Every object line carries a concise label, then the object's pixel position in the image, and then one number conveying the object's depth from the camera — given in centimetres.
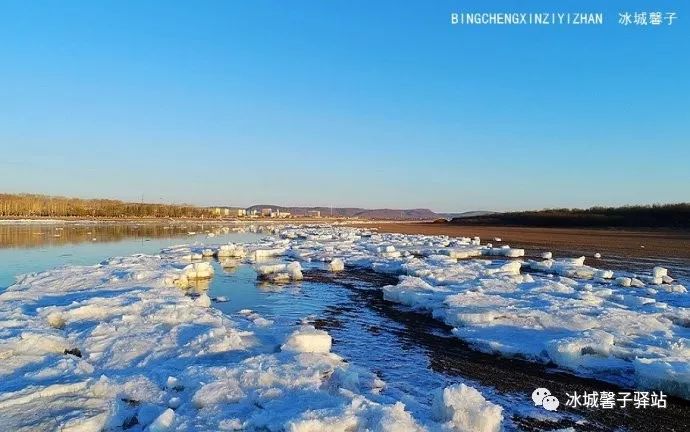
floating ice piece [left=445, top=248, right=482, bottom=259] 1886
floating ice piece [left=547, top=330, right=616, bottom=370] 581
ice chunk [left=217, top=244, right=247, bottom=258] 1847
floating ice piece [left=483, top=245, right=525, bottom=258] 1948
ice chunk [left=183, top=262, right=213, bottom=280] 1256
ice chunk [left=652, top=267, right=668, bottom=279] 1260
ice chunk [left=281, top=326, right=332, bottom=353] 578
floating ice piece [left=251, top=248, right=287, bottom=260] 1792
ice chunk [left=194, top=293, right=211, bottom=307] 868
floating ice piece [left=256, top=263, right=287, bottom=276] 1346
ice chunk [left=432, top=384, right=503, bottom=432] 388
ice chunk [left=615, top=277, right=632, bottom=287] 1165
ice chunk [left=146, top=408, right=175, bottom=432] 376
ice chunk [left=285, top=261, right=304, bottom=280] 1293
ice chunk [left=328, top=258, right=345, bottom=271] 1469
